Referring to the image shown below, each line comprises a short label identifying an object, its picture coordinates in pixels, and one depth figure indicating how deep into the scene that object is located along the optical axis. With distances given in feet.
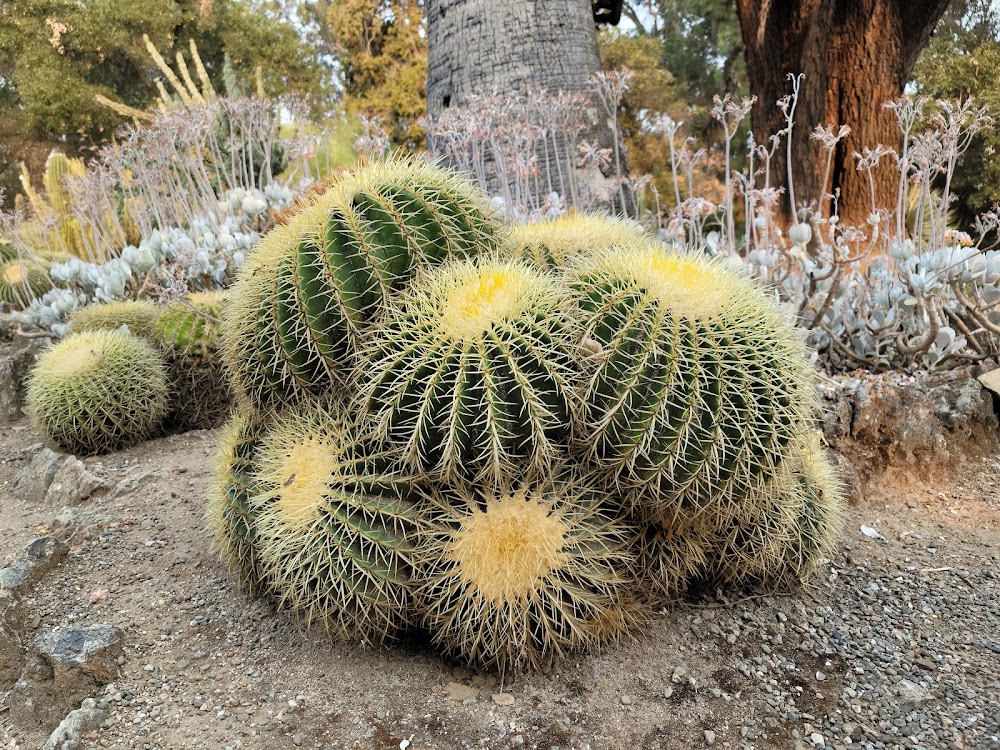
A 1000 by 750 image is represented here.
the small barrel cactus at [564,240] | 7.64
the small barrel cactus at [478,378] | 5.73
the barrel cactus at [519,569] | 5.78
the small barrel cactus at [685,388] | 5.71
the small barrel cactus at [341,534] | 5.95
